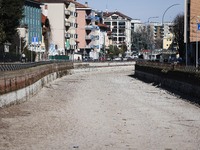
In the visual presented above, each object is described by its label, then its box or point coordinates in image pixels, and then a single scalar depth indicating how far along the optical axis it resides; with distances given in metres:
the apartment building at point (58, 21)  134.75
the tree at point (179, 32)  124.44
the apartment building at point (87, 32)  164.38
